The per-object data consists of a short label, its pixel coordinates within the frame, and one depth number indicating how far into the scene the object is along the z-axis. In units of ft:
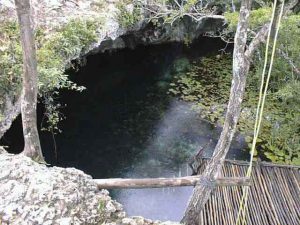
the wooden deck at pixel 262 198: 18.35
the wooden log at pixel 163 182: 13.20
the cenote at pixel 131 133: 24.44
